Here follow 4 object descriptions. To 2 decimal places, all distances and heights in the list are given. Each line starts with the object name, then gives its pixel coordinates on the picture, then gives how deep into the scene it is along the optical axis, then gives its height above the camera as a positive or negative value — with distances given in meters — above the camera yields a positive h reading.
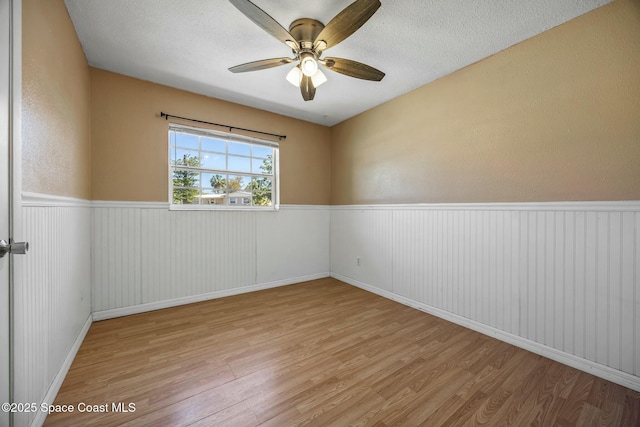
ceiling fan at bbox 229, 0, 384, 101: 1.47 +1.18
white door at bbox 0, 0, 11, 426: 0.91 +0.05
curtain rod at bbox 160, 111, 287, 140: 2.79 +1.08
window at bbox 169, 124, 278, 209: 2.97 +0.53
